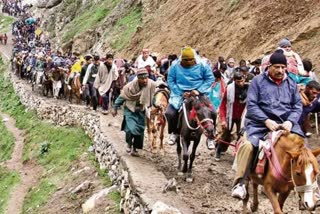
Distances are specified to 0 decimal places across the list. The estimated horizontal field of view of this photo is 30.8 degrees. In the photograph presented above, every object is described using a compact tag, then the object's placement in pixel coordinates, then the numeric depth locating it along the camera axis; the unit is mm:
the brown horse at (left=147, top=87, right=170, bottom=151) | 10648
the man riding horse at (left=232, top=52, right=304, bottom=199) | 6672
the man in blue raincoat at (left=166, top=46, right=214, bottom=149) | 9031
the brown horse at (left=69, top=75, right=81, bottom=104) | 19388
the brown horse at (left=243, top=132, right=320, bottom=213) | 5695
